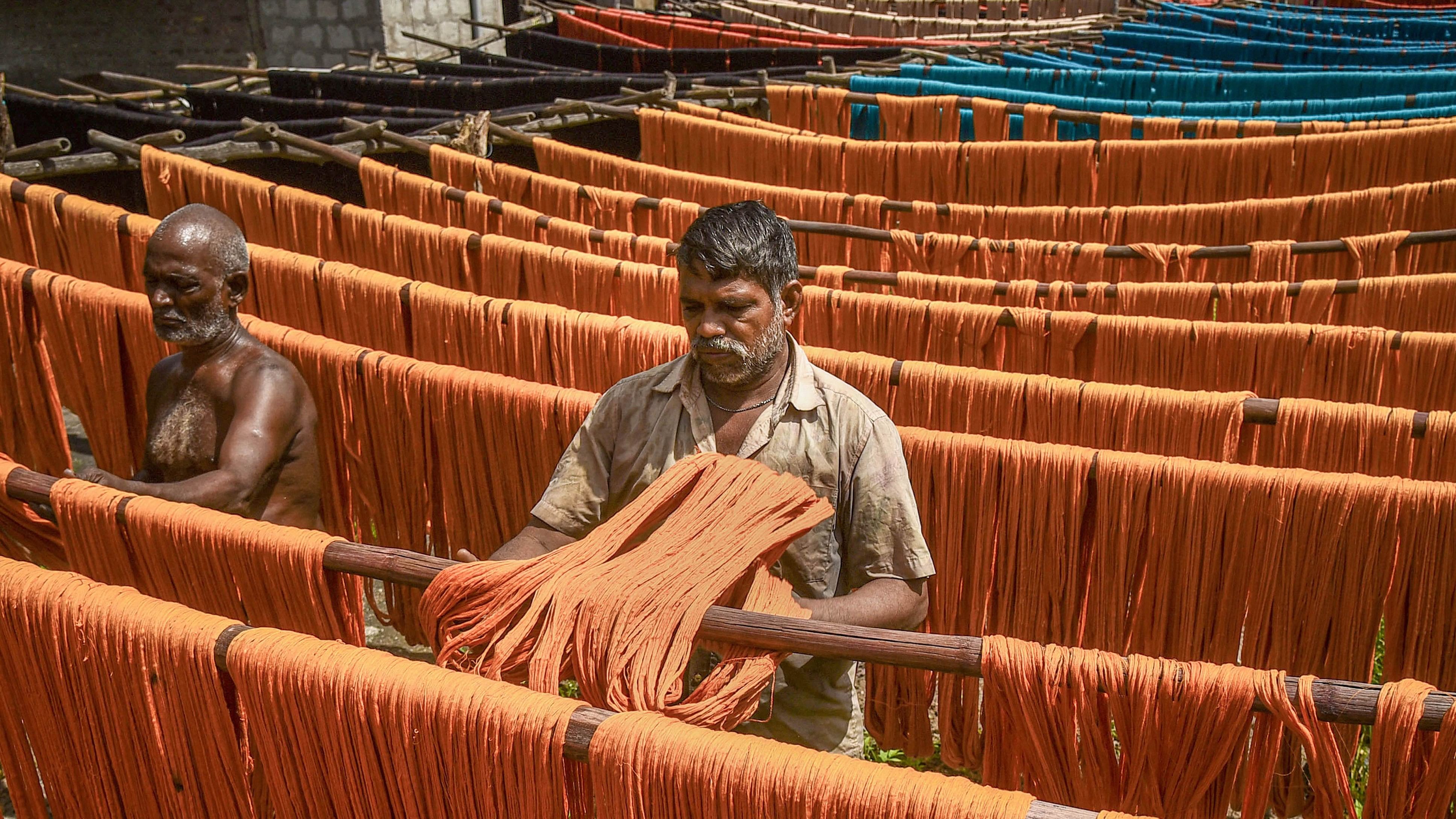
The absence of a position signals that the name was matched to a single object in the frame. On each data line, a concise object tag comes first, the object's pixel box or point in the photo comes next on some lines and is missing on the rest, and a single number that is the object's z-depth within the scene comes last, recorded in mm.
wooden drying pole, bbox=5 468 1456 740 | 1664
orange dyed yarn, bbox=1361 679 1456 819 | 1652
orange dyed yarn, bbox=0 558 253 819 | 2033
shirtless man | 3330
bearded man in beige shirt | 2293
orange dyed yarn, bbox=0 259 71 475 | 4410
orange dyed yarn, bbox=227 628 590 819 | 1754
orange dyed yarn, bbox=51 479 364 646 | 2309
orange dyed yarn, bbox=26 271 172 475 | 4133
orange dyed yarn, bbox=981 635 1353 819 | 1787
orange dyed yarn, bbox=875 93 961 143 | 7656
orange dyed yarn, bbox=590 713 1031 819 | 1563
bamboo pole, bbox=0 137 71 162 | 5680
